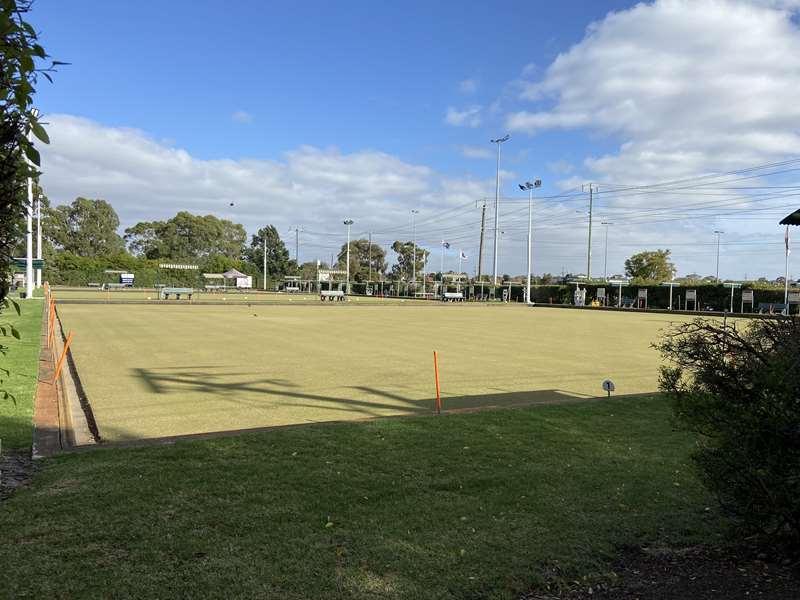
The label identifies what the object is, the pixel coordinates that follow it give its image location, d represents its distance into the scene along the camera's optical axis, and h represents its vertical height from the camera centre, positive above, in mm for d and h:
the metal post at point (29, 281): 36188 -273
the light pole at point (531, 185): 70812 +13653
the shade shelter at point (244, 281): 94688 +375
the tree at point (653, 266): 86562 +4512
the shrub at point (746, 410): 3135 -685
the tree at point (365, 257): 146500 +8015
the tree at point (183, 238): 123312 +10055
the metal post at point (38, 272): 54344 +568
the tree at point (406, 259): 138125 +7230
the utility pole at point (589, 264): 71862 +3819
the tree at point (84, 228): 111438 +10449
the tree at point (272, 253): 127812 +7317
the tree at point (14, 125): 2227 +753
